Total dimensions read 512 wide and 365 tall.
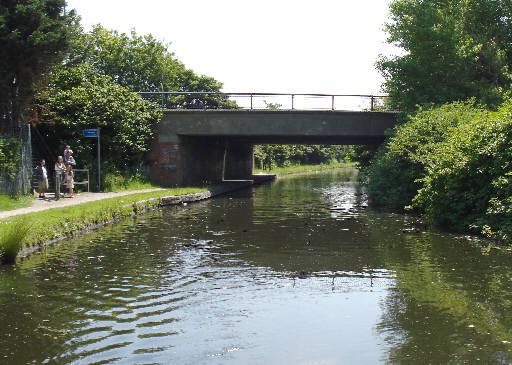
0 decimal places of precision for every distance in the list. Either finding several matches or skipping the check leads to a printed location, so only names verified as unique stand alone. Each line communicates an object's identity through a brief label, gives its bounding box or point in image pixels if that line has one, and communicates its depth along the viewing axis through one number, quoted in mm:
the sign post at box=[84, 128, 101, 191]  22844
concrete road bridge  32094
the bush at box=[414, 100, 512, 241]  13852
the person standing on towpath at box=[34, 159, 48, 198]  20594
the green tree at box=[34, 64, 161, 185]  25986
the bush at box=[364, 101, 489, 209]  21344
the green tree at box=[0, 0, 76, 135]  19016
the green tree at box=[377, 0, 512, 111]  29670
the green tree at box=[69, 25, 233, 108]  52562
